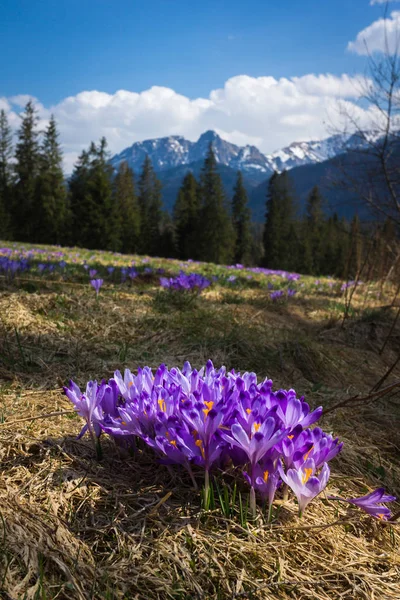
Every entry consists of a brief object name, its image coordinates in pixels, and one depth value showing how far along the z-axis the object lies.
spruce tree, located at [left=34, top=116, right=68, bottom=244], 36.72
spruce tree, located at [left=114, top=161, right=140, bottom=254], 41.81
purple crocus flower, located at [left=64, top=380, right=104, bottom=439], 1.39
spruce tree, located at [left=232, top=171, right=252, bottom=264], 47.81
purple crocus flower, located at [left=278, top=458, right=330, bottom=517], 1.13
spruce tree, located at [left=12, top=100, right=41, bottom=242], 37.97
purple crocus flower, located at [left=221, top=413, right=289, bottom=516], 1.15
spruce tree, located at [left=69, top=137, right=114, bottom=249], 36.19
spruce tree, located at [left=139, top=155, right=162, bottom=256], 44.72
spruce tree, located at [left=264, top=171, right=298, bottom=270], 46.31
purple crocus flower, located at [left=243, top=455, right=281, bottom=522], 1.17
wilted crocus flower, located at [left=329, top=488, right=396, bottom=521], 1.18
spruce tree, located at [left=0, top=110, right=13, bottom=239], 39.75
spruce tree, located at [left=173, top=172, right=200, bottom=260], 43.16
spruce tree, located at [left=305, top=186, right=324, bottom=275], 46.47
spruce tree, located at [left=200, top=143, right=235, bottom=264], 40.50
